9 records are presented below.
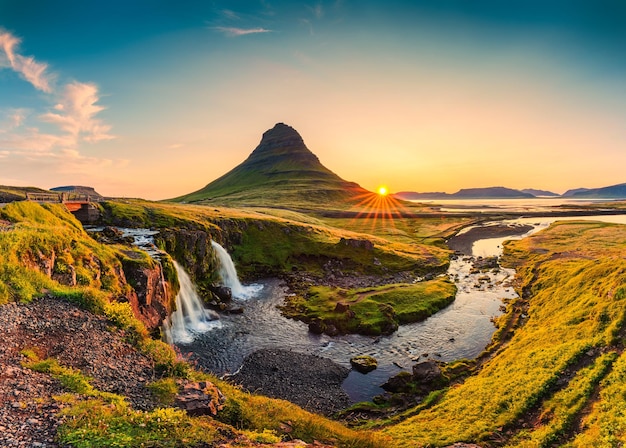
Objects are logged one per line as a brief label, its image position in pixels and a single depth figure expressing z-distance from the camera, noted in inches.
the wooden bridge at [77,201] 1978.3
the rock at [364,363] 1628.9
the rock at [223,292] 2513.5
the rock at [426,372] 1469.0
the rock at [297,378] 1395.2
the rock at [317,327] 2052.2
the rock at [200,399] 677.3
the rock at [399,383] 1441.8
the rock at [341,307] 2242.9
